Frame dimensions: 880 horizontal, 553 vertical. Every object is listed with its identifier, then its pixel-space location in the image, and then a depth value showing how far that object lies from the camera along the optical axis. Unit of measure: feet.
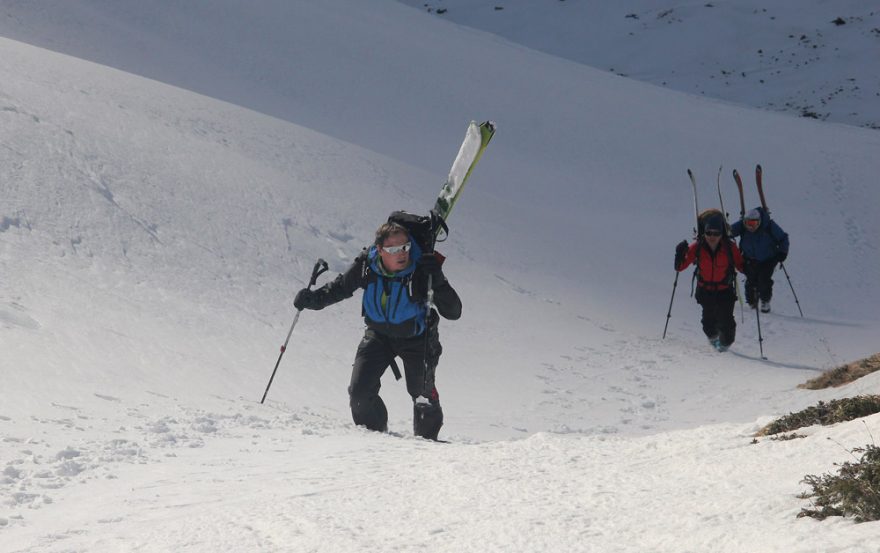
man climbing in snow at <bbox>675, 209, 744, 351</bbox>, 82.48
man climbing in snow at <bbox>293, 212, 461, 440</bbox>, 45.96
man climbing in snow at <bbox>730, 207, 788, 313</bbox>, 97.96
